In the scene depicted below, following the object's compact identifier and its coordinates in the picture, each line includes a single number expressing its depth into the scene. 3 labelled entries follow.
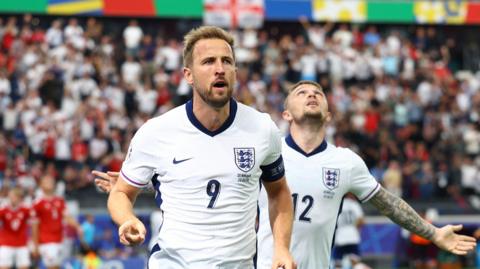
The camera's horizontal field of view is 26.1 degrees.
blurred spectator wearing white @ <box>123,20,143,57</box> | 26.23
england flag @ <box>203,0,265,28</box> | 27.50
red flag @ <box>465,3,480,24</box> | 31.67
